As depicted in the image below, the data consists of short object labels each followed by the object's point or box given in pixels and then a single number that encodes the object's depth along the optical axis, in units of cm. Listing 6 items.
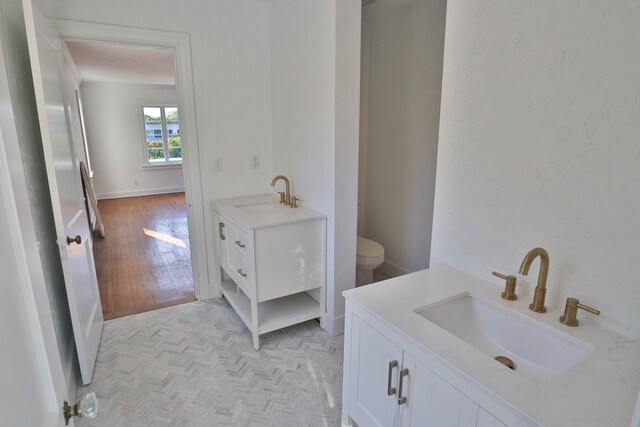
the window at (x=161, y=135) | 777
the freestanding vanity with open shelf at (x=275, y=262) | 228
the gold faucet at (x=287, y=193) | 272
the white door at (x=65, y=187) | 170
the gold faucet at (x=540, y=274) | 118
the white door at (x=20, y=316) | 61
